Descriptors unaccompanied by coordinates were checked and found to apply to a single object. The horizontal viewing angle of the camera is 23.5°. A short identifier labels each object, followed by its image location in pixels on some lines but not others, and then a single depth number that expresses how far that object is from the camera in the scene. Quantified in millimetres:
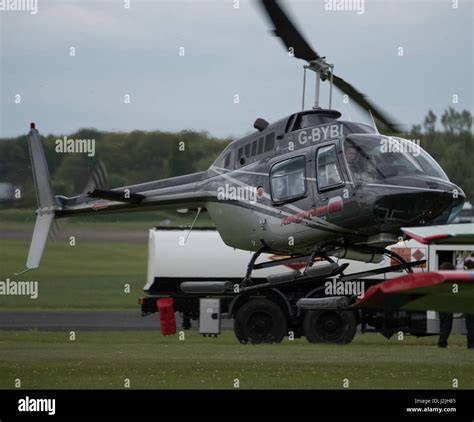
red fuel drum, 26609
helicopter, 19406
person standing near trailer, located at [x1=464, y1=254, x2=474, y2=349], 23922
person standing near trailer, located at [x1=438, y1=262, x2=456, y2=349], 24281
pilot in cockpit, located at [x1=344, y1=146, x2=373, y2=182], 19625
